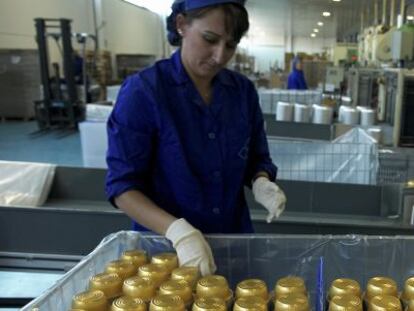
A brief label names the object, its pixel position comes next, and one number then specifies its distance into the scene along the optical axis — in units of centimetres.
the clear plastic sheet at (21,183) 291
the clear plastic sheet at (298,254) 111
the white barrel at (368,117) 388
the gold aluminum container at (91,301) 84
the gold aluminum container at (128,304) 81
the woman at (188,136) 116
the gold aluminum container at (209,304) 81
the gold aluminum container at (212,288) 90
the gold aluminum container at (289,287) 90
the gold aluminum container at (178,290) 88
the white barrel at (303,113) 433
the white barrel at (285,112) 443
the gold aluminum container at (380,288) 89
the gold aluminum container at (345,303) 81
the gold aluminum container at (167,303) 80
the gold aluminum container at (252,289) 90
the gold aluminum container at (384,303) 81
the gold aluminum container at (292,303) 81
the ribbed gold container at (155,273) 96
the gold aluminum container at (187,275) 96
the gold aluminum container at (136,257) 105
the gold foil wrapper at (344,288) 90
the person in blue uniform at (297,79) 696
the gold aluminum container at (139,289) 89
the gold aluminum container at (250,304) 81
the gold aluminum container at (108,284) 92
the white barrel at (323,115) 412
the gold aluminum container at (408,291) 89
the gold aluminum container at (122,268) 98
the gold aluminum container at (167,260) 103
